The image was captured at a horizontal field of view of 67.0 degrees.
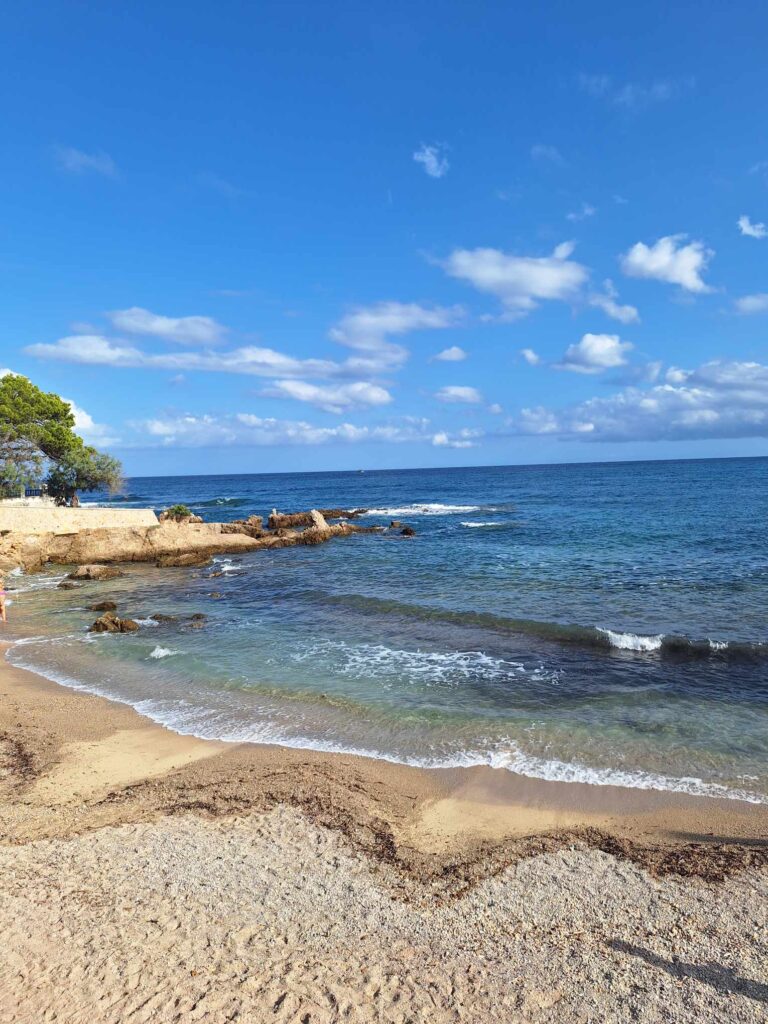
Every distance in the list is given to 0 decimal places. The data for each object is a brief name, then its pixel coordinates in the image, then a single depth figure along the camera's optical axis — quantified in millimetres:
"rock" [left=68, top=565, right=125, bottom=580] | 32188
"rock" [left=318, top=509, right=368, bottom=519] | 61712
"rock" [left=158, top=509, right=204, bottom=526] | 42781
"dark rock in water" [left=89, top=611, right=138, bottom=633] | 21047
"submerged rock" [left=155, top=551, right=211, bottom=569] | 36656
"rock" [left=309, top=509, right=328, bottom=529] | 47356
